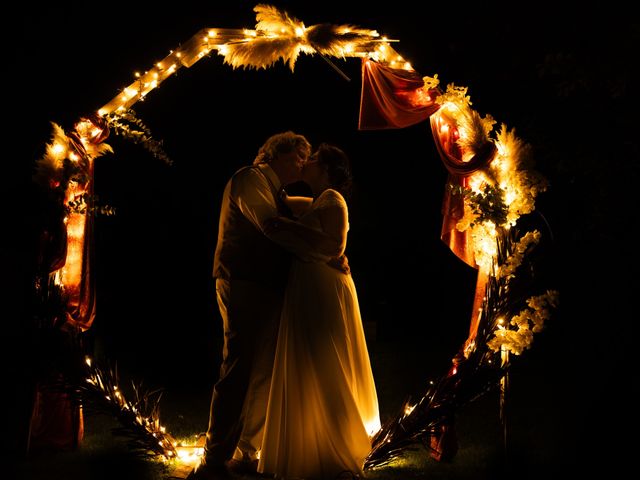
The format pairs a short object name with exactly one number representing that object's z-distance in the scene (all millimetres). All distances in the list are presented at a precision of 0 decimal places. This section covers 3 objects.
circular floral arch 4840
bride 4629
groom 4723
